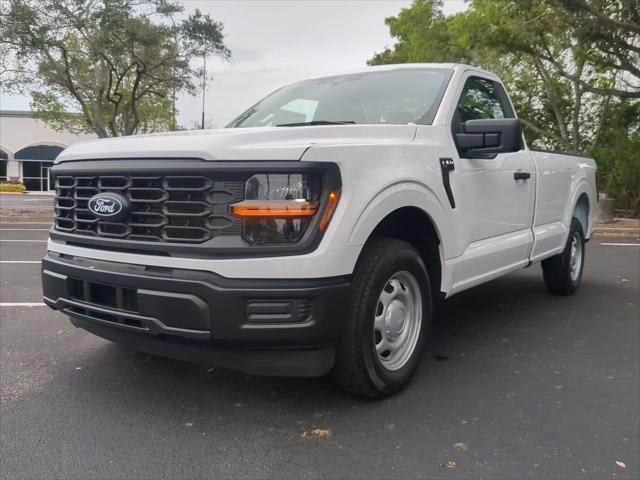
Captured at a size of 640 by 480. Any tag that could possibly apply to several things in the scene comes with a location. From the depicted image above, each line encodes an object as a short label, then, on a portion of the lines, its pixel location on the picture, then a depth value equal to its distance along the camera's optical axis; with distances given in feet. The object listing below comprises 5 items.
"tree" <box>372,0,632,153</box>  44.55
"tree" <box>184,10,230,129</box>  55.67
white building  139.33
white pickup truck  8.57
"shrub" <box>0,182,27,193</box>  118.93
